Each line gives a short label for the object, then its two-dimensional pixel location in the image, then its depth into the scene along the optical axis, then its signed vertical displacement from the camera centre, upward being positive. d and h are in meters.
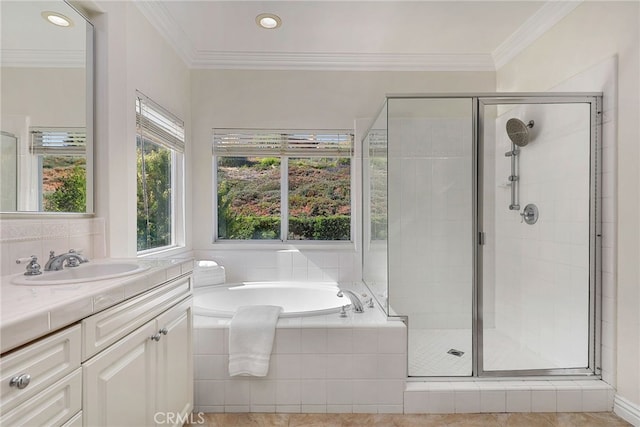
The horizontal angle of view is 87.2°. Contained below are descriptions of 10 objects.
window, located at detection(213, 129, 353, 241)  3.19 +0.23
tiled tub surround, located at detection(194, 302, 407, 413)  1.88 -0.93
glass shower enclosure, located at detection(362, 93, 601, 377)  2.08 -0.13
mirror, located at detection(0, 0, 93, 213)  1.31 +0.45
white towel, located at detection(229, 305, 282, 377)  1.84 -0.74
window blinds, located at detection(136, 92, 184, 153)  2.24 +0.65
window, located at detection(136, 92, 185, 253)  2.29 +0.28
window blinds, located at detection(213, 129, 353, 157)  3.15 +0.65
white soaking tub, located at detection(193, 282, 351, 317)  2.81 -0.72
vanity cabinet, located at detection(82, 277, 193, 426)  0.99 -0.54
